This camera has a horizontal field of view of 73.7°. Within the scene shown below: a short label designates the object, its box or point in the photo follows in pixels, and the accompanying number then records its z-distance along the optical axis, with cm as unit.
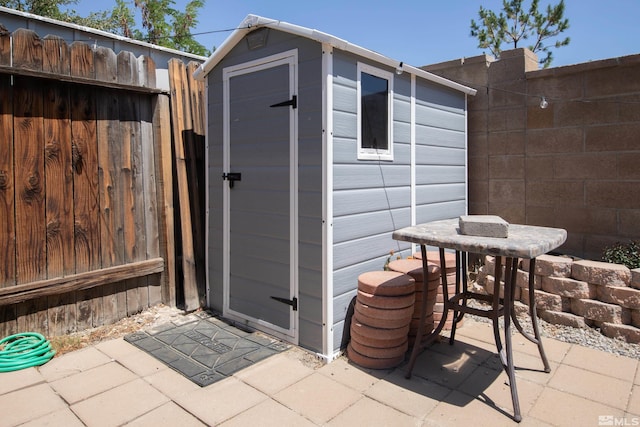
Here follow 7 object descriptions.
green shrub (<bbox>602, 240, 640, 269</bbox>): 351
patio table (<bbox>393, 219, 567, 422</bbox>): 223
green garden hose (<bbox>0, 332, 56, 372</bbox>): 284
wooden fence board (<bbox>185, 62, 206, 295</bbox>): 410
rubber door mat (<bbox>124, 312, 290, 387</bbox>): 289
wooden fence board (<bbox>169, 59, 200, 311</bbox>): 396
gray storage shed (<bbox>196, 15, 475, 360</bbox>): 302
